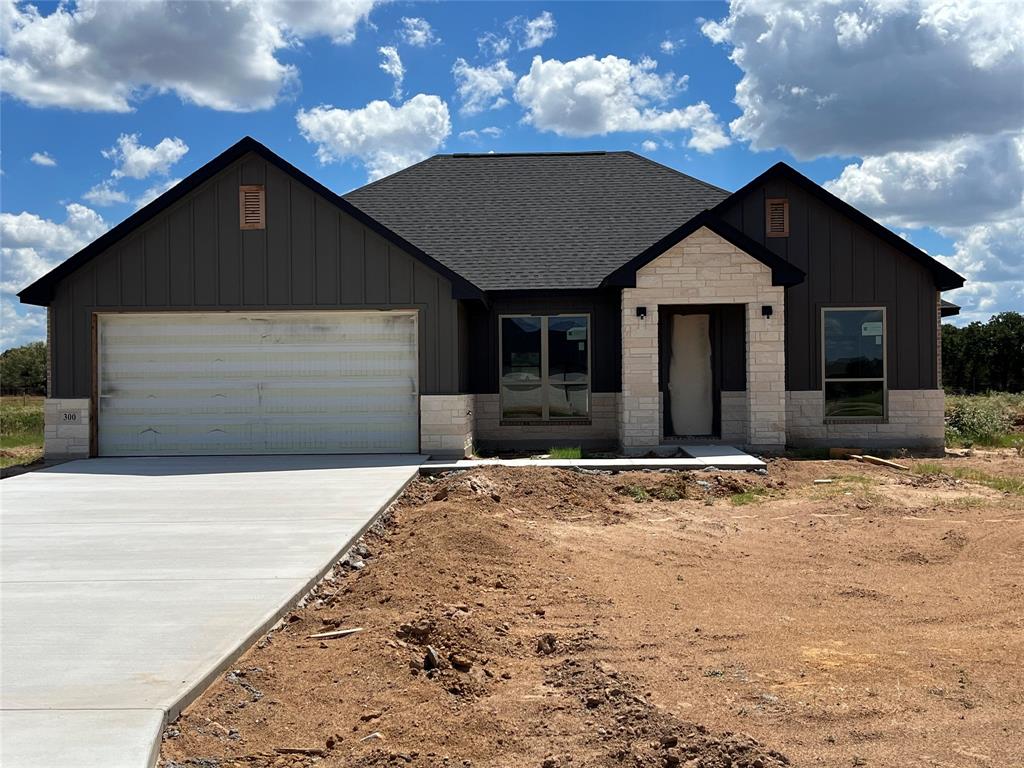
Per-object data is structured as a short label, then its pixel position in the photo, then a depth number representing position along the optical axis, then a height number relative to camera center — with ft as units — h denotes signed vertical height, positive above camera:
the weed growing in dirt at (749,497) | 38.58 -5.57
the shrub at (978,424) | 63.77 -4.16
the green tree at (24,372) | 177.99 +1.36
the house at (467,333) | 50.31 +2.42
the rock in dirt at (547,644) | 18.16 -5.56
